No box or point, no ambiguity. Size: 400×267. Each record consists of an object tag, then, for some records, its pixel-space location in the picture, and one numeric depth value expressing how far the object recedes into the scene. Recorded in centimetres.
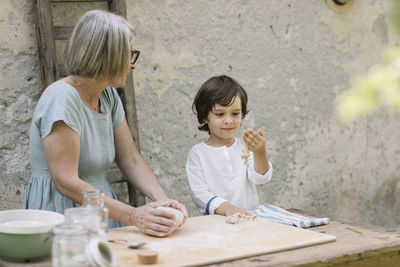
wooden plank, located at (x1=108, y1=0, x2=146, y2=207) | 282
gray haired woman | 207
